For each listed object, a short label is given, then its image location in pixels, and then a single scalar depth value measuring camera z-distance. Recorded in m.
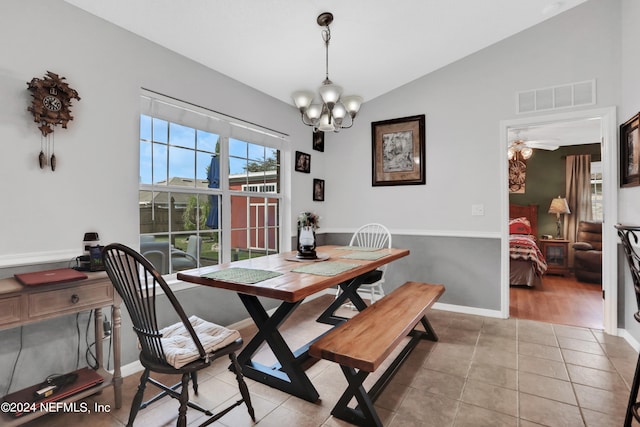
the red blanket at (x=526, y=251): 4.62
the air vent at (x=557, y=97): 3.08
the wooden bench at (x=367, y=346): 1.53
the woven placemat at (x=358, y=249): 3.03
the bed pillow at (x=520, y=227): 5.87
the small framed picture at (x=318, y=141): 4.35
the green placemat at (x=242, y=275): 1.82
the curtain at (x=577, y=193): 6.14
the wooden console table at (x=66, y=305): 1.52
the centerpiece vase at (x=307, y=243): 2.56
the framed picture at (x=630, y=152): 2.53
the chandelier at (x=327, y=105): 2.29
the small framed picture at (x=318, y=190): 4.32
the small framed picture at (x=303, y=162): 4.03
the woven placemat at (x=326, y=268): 2.02
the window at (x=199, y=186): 2.59
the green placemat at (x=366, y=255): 2.57
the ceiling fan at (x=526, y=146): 5.70
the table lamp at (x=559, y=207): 6.07
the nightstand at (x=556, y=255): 5.66
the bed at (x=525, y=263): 4.63
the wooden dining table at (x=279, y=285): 1.72
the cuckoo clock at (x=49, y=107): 1.86
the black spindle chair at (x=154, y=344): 1.39
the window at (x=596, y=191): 6.11
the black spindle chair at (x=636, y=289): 1.41
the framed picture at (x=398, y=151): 3.88
